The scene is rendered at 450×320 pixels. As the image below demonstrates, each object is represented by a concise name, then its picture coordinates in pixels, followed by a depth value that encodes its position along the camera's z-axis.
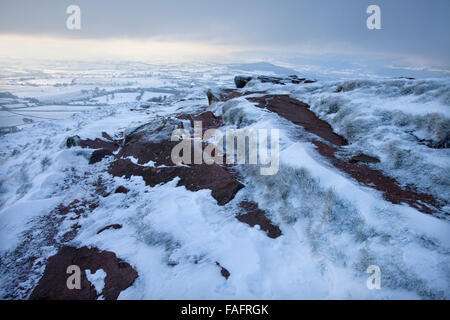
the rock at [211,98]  33.79
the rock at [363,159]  13.82
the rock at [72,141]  25.65
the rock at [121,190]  16.70
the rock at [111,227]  13.24
